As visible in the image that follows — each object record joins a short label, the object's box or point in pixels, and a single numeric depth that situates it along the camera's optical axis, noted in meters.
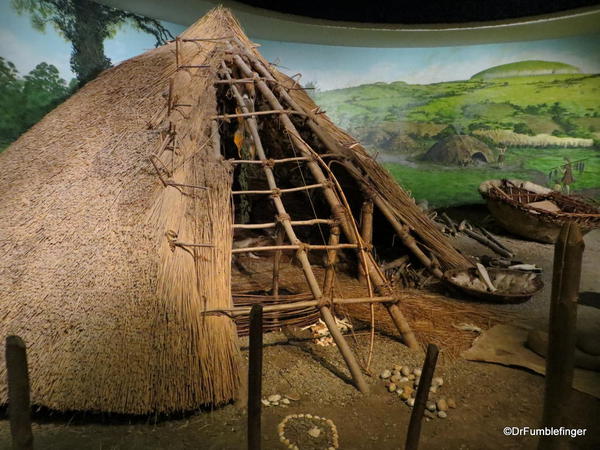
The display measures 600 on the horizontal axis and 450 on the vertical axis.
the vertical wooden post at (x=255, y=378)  1.33
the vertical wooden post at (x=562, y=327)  1.27
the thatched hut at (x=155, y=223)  1.98
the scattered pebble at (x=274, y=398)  2.32
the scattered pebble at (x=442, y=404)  2.26
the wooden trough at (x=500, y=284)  3.41
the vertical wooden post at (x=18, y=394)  1.14
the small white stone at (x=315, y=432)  2.06
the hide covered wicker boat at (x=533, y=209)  4.77
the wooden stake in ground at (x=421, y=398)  1.42
